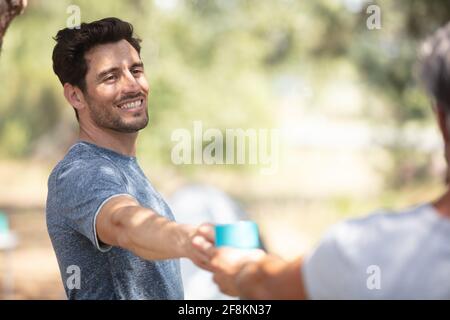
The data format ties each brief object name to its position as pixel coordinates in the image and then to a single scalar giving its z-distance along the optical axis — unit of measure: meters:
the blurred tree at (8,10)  5.00
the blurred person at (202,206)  7.20
